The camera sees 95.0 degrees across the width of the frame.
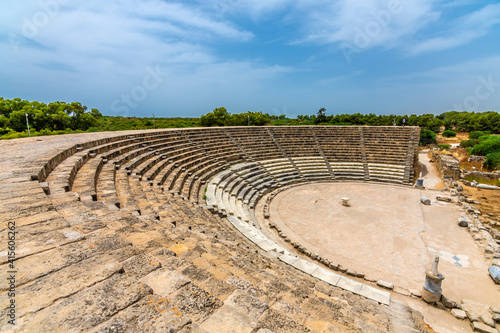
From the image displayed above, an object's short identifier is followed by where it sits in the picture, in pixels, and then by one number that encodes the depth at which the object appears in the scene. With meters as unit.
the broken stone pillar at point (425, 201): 14.16
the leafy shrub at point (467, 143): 33.47
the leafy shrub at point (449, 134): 46.44
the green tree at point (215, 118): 38.50
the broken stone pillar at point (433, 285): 6.46
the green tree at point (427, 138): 38.81
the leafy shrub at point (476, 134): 38.89
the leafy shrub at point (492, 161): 22.89
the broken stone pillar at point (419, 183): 17.47
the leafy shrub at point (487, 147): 26.45
